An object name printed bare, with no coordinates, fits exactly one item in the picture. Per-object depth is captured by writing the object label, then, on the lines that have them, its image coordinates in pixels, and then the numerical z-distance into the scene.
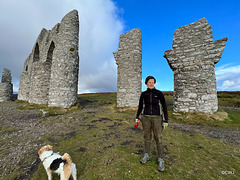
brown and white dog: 1.98
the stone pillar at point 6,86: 19.11
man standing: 2.82
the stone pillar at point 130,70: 10.66
